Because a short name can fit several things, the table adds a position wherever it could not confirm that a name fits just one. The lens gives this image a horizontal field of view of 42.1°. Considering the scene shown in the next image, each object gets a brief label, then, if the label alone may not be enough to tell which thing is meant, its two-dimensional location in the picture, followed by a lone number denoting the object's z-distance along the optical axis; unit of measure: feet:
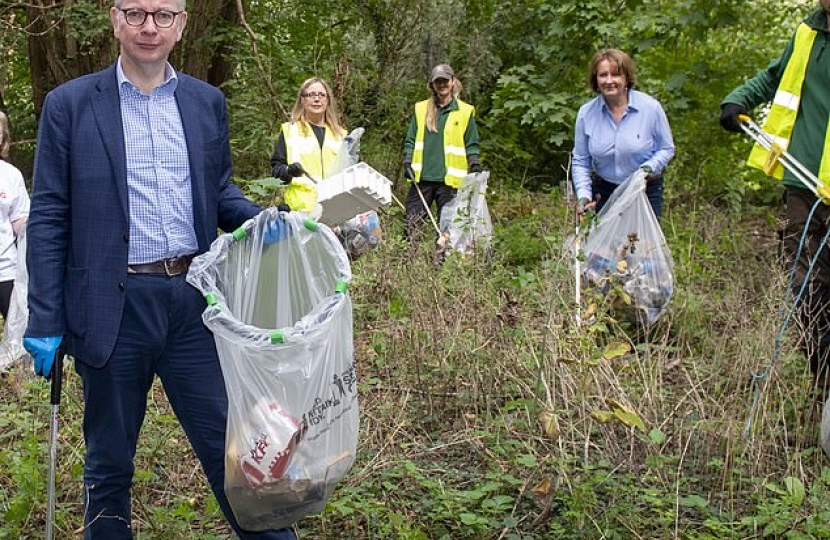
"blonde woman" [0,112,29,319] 17.76
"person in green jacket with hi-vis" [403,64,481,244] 26.43
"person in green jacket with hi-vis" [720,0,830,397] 14.42
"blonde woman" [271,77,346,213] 22.79
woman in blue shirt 19.52
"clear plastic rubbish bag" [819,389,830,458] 11.13
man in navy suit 9.41
